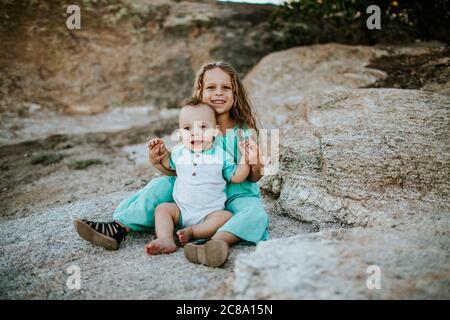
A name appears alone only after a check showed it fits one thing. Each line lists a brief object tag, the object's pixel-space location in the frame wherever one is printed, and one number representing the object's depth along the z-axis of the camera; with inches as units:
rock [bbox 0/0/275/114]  219.1
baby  92.8
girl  87.6
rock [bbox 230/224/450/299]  58.1
